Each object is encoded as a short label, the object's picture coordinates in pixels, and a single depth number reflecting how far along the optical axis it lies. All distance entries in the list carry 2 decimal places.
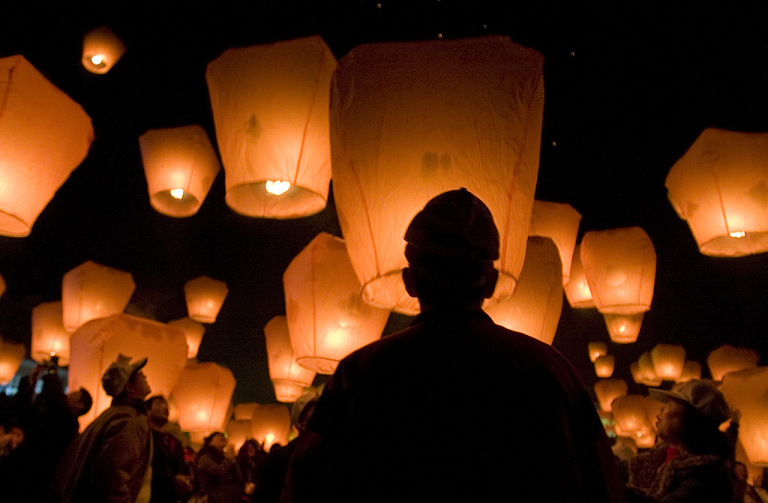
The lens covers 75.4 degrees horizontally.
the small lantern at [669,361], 8.15
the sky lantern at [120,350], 4.12
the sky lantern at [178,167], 3.56
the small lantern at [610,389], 11.15
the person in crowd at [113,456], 2.25
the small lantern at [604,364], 10.32
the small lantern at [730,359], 7.69
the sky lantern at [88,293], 5.31
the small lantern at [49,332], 6.98
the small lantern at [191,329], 8.13
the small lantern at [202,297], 6.87
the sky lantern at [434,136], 1.70
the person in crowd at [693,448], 1.81
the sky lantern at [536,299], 2.65
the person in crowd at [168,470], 2.72
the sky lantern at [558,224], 3.70
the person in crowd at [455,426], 0.82
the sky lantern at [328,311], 2.85
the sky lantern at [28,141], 2.33
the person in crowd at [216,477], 4.71
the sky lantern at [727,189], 2.87
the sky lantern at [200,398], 6.65
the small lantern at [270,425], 11.83
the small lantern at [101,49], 3.49
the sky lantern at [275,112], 2.19
